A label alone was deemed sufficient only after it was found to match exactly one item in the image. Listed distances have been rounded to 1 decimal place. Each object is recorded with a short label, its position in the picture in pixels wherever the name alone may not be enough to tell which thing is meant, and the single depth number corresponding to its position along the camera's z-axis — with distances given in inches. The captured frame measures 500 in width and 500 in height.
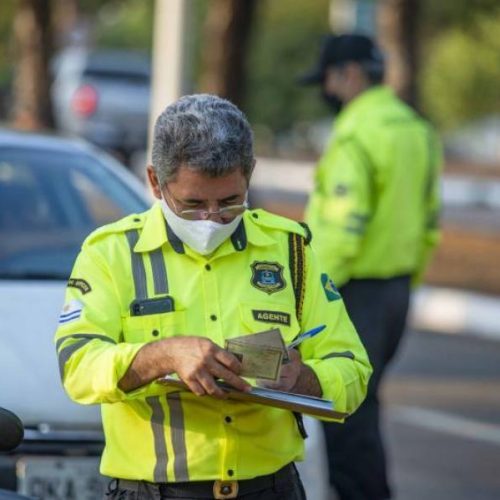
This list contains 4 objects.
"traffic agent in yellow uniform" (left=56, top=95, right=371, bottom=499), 267.7
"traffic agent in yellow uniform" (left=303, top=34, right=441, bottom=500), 497.0
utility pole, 718.5
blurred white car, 394.3
